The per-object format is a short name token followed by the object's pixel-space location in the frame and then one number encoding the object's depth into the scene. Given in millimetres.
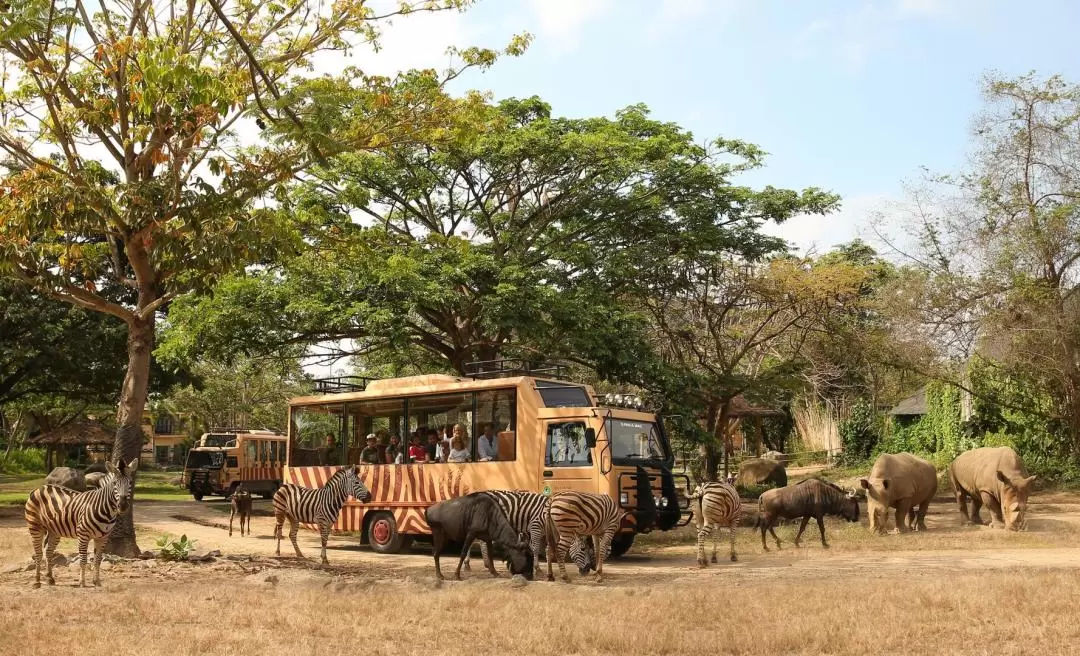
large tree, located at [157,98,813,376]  21031
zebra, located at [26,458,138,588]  12383
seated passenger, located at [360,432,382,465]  18123
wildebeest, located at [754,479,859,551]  16859
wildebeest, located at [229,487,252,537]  21062
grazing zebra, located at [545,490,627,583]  13234
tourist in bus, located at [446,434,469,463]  16766
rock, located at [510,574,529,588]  12039
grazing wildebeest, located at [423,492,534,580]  12875
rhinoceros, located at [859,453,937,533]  19125
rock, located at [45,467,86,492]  26875
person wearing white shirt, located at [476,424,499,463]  16438
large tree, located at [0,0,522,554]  13672
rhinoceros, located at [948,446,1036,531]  19172
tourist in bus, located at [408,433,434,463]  17375
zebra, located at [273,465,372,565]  15852
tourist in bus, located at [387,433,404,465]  17766
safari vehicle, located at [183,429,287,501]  33969
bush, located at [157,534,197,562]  14727
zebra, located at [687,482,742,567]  15188
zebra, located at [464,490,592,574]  12958
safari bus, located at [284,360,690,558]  15664
